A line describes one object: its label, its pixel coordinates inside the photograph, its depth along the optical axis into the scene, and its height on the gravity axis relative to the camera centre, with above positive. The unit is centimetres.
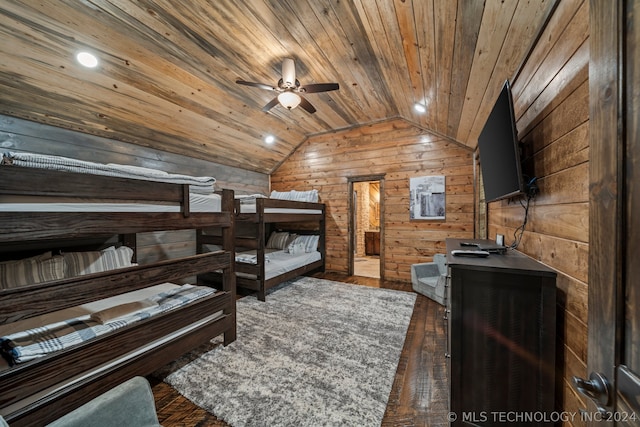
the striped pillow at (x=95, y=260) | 227 -48
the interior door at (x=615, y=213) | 47 +0
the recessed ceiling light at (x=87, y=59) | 213 +139
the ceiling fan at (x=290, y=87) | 247 +135
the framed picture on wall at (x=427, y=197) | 399 +27
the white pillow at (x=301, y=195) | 479 +36
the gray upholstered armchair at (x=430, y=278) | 327 -95
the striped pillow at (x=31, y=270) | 193 -49
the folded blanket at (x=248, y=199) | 352 +21
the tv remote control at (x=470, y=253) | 147 -25
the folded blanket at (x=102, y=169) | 122 +26
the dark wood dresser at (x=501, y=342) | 111 -63
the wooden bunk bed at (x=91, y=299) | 113 -46
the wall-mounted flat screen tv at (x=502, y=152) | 147 +45
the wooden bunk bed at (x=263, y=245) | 334 -46
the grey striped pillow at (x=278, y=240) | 492 -57
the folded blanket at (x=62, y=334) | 117 -68
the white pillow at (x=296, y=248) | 460 -68
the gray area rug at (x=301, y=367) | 150 -123
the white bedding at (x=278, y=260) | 352 -78
